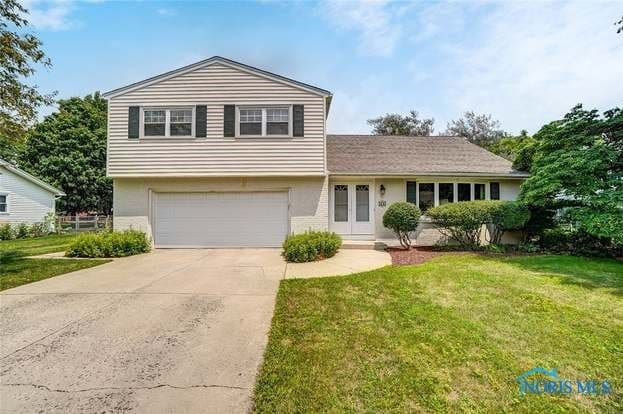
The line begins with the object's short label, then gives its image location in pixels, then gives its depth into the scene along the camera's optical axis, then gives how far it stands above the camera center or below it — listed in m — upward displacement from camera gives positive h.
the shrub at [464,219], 9.27 -0.07
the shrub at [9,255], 8.50 -1.22
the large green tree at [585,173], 7.57 +1.22
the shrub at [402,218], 9.43 -0.04
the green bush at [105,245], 8.80 -0.84
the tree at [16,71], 8.03 +4.12
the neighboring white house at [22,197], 17.11 +1.22
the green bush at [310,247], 7.98 -0.83
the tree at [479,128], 28.17 +8.52
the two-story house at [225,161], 9.85 +1.86
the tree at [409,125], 27.91 +8.76
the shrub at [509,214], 9.21 +0.08
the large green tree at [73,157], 23.03 +4.81
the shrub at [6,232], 15.90 -0.79
